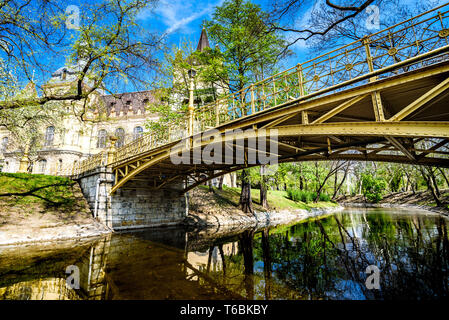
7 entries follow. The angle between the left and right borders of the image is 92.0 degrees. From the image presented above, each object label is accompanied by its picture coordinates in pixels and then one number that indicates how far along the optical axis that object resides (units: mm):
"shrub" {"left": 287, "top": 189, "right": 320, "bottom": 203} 26766
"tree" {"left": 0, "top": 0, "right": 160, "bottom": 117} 8367
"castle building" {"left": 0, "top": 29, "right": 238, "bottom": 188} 31047
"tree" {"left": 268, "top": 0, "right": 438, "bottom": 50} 6023
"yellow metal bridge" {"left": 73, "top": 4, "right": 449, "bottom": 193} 3680
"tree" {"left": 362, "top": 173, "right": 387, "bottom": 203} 34781
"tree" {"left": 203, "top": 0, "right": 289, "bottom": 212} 14617
